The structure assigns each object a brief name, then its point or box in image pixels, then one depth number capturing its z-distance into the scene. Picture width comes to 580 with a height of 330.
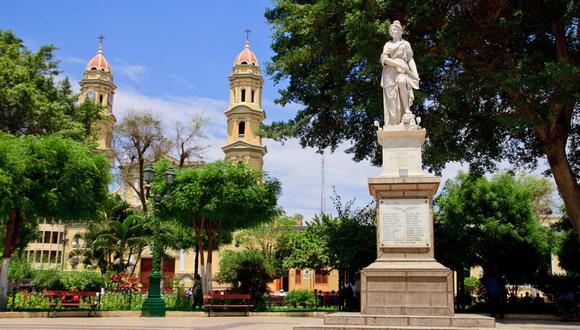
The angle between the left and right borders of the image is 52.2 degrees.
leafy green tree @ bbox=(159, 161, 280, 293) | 24.12
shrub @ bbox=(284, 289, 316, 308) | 25.34
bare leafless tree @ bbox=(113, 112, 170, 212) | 40.00
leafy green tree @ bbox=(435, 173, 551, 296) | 21.36
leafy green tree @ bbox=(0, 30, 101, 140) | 26.73
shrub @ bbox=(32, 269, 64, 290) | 31.31
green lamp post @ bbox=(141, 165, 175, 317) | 19.39
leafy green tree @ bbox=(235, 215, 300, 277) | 42.49
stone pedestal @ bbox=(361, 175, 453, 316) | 10.98
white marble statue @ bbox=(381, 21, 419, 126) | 12.29
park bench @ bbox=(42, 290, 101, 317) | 18.89
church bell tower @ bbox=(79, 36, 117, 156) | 58.43
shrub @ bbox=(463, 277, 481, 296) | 31.93
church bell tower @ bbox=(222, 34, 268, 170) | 56.69
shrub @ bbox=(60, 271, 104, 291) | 23.69
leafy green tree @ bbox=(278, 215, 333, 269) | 24.97
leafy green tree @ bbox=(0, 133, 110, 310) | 18.75
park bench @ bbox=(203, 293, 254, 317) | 20.60
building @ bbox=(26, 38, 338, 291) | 51.46
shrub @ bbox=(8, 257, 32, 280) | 38.19
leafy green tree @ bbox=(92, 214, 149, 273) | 38.78
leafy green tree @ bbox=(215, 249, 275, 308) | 23.12
